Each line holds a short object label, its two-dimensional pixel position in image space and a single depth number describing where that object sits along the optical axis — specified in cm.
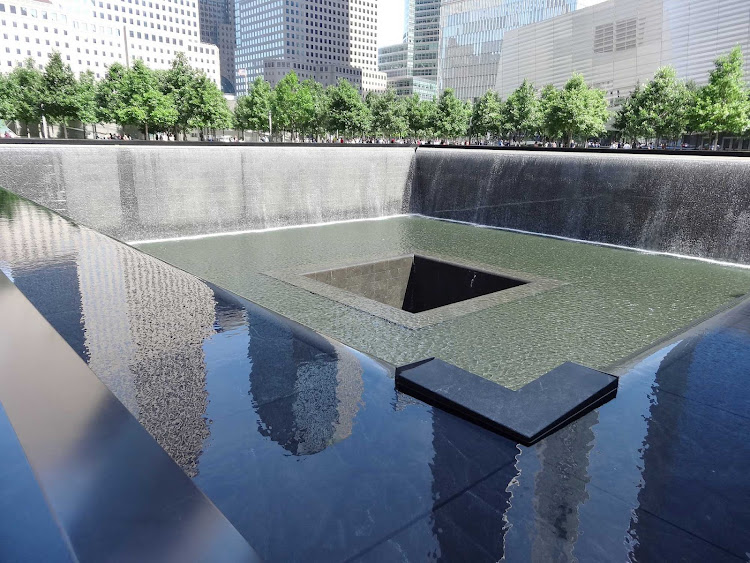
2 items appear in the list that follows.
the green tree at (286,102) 4569
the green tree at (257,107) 4653
